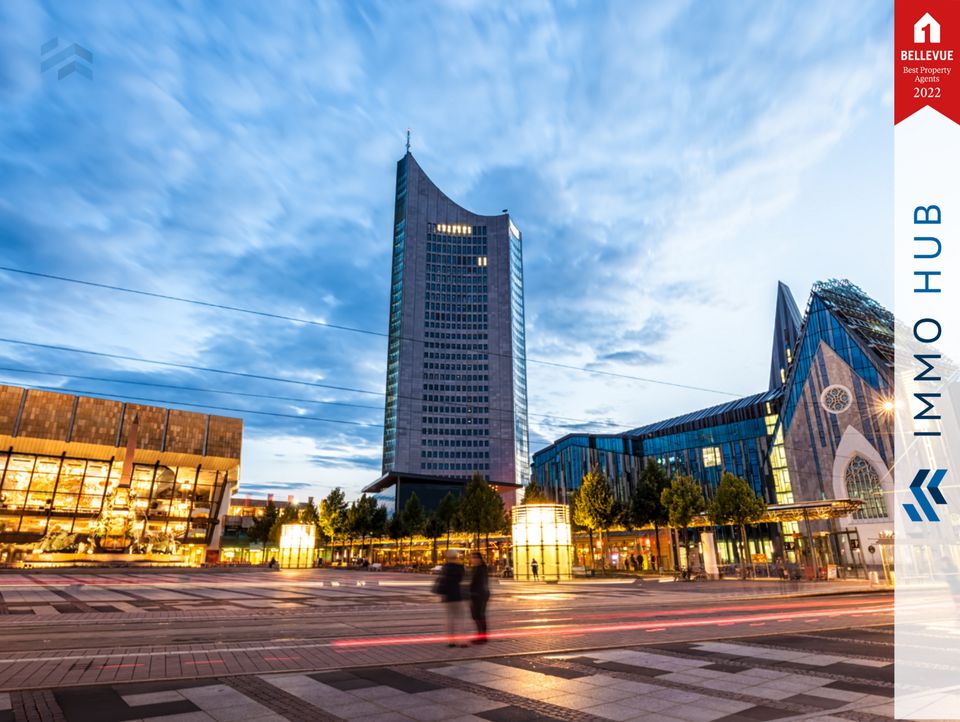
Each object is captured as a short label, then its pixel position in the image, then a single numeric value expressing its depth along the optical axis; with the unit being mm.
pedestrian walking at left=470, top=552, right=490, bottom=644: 11035
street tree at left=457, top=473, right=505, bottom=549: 59875
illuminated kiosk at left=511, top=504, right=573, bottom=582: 38531
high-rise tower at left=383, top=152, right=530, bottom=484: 174375
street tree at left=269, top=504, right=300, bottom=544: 89806
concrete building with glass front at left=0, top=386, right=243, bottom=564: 78188
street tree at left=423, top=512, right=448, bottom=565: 73875
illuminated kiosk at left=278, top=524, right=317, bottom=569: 63094
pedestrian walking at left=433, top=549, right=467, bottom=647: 10875
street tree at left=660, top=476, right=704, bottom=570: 47938
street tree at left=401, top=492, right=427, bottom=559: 74000
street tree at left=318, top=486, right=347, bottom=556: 75688
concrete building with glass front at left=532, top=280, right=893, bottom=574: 62469
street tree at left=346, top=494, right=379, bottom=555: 75500
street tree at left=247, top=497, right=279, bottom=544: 109812
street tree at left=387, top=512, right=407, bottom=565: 74938
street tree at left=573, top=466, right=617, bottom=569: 49031
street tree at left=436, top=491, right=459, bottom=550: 72688
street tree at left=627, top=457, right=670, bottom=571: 50438
